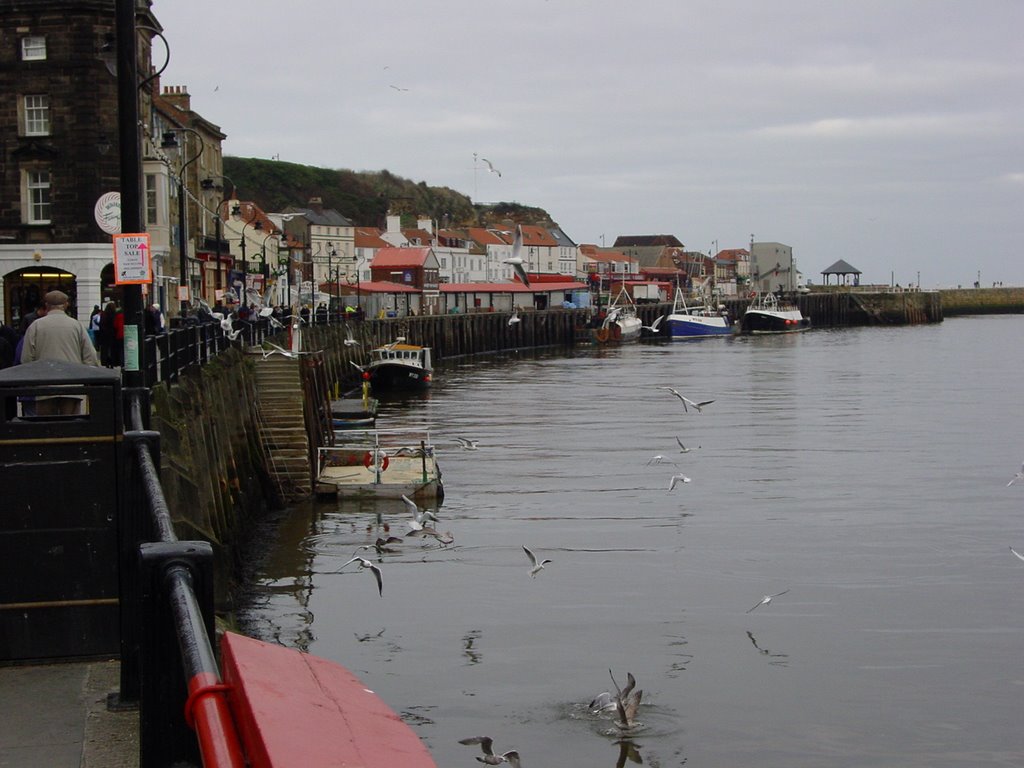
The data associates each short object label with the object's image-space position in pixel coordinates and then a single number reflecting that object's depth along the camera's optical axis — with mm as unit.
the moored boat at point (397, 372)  61344
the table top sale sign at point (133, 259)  12195
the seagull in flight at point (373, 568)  17531
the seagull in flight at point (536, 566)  19062
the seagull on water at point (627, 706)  14164
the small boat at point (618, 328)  118000
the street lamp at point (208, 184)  36375
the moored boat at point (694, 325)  126500
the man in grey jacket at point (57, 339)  12117
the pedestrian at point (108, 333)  23136
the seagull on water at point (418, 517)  22203
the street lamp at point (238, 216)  90519
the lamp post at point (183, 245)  35625
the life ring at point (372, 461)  29233
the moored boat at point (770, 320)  143000
